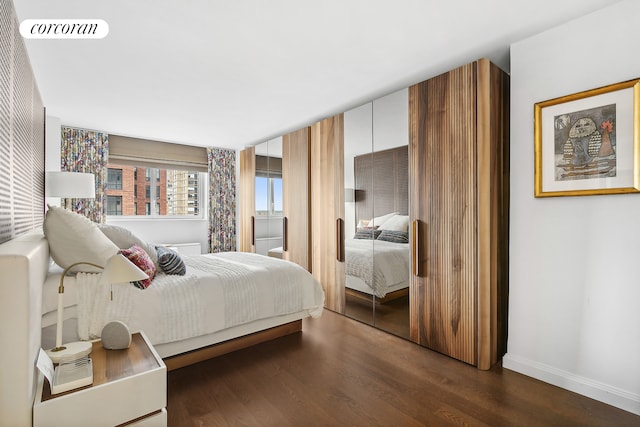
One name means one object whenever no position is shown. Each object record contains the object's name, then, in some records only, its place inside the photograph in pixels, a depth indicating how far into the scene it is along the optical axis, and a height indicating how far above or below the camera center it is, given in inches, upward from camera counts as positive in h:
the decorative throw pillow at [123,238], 98.0 -7.6
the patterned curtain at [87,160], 178.9 +31.4
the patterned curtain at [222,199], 232.1 +10.7
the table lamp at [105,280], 55.3 -11.5
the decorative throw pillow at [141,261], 86.3 -13.7
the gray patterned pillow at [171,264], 101.0 -16.1
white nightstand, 49.8 -30.3
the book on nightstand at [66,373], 51.7 -27.6
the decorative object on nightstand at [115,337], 67.4 -26.2
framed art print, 74.7 +17.8
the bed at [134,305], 46.2 -22.9
